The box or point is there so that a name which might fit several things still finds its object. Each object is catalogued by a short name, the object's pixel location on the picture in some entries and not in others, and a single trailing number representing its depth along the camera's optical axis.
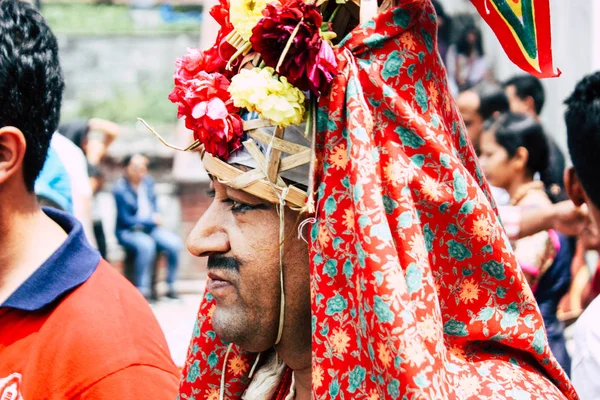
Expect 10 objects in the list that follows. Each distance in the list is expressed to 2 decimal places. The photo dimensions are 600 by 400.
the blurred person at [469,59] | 11.31
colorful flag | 2.04
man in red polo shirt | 2.27
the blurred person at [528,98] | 6.47
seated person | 11.07
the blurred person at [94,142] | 7.83
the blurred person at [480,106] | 5.75
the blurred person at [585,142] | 3.12
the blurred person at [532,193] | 4.29
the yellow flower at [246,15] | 2.06
